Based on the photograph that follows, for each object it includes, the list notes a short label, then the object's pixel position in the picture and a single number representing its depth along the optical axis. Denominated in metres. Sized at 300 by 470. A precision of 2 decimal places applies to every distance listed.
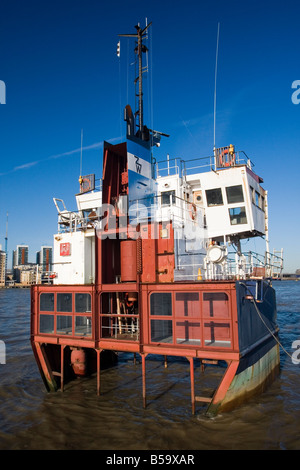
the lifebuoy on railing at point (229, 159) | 21.08
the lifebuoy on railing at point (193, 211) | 21.94
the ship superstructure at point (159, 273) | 13.61
